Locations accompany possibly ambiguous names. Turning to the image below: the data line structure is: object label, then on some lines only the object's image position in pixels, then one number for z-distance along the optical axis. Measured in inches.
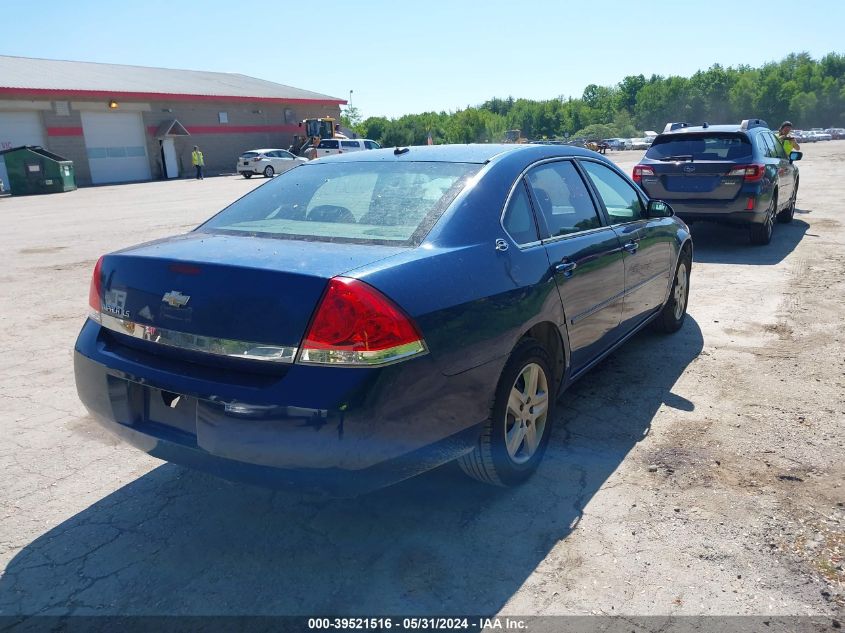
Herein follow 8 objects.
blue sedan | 94.2
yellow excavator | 1792.6
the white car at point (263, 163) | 1380.4
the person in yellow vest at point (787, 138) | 533.0
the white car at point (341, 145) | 1459.2
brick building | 1323.8
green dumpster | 1064.2
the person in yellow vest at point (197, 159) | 1391.5
